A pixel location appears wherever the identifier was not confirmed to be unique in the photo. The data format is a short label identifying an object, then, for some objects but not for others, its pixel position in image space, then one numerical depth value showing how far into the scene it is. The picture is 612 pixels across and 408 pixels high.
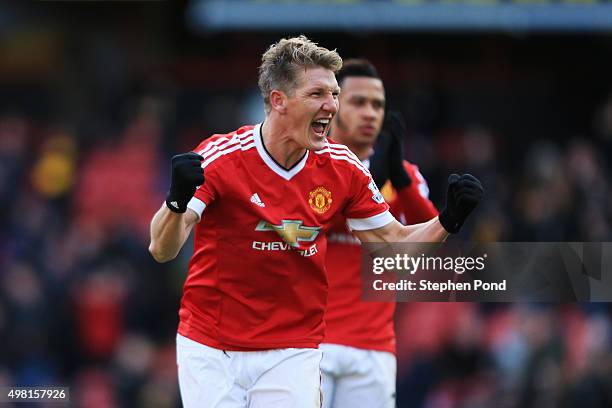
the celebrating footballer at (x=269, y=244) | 11.01
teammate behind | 13.77
